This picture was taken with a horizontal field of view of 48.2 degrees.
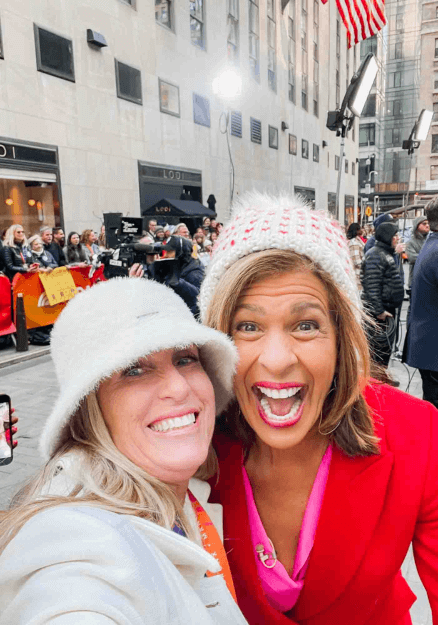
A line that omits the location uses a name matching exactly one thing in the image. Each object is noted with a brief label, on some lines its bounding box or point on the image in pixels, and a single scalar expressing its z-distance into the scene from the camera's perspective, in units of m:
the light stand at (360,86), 5.97
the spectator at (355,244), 8.34
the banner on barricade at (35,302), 7.93
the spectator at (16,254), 8.11
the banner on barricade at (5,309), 7.54
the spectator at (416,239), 9.48
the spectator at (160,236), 12.23
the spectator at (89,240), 11.05
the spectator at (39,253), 8.76
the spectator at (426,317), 4.09
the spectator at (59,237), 11.05
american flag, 8.87
